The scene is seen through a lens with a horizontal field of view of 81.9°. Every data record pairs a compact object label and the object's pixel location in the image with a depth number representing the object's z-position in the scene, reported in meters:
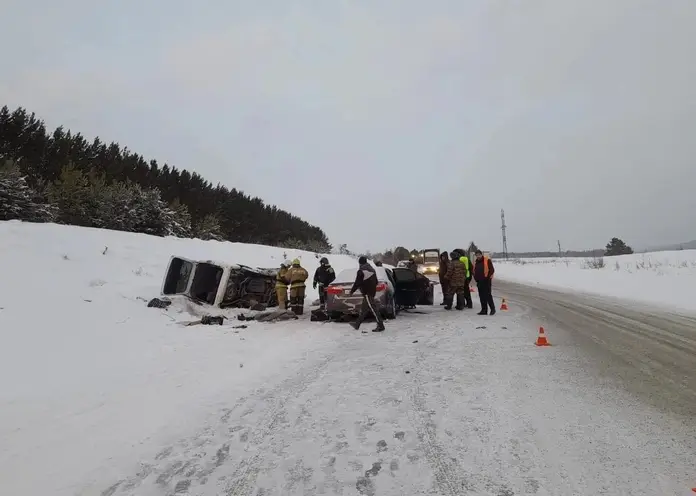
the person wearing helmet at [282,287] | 11.98
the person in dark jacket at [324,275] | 12.67
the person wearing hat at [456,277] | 12.29
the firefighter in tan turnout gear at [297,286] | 11.59
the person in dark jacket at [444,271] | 13.26
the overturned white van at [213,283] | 11.24
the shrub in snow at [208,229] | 40.00
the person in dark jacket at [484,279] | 11.24
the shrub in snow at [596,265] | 26.20
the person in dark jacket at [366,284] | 9.64
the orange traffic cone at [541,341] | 7.04
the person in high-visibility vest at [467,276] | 12.59
